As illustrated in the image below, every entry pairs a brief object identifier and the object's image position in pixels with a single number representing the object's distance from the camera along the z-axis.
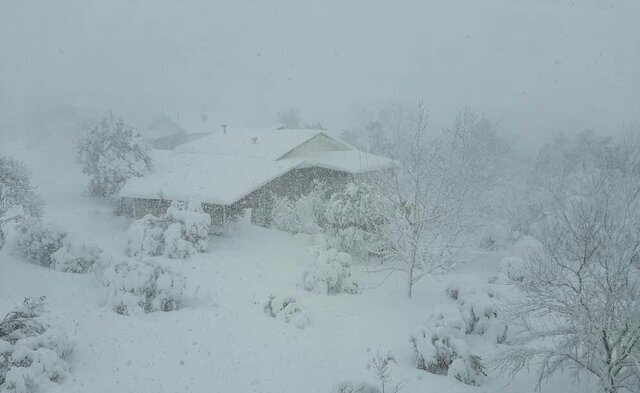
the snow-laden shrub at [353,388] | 9.40
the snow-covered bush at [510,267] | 18.19
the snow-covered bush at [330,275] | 15.52
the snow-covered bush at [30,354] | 8.66
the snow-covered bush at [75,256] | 15.72
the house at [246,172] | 23.14
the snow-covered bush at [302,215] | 23.09
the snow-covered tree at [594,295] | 8.33
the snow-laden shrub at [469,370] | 10.50
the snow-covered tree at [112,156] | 28.75
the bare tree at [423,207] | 15.44
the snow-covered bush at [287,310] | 12.71
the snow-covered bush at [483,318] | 12.51
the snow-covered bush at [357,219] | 19.80
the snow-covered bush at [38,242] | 16.25
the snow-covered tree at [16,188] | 21.97
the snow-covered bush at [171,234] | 18.55
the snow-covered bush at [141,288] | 12.70
